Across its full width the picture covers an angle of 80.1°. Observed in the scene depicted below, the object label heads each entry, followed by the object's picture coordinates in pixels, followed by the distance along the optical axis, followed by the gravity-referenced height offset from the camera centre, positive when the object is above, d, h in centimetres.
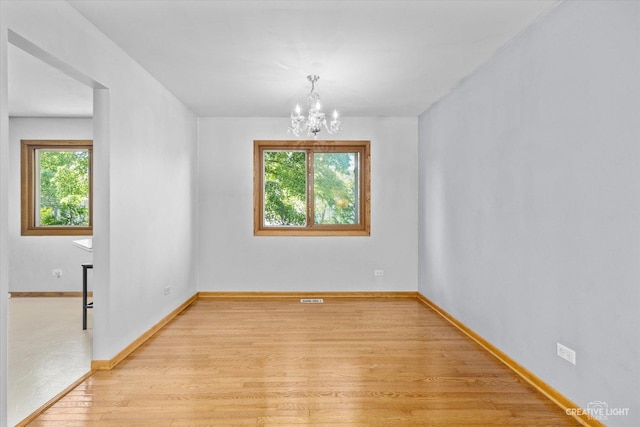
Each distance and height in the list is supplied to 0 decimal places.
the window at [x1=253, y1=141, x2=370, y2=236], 568 +46
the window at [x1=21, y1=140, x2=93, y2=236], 567 +50
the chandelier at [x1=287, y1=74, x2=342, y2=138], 360 +95
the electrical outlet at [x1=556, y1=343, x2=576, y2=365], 233 -87
